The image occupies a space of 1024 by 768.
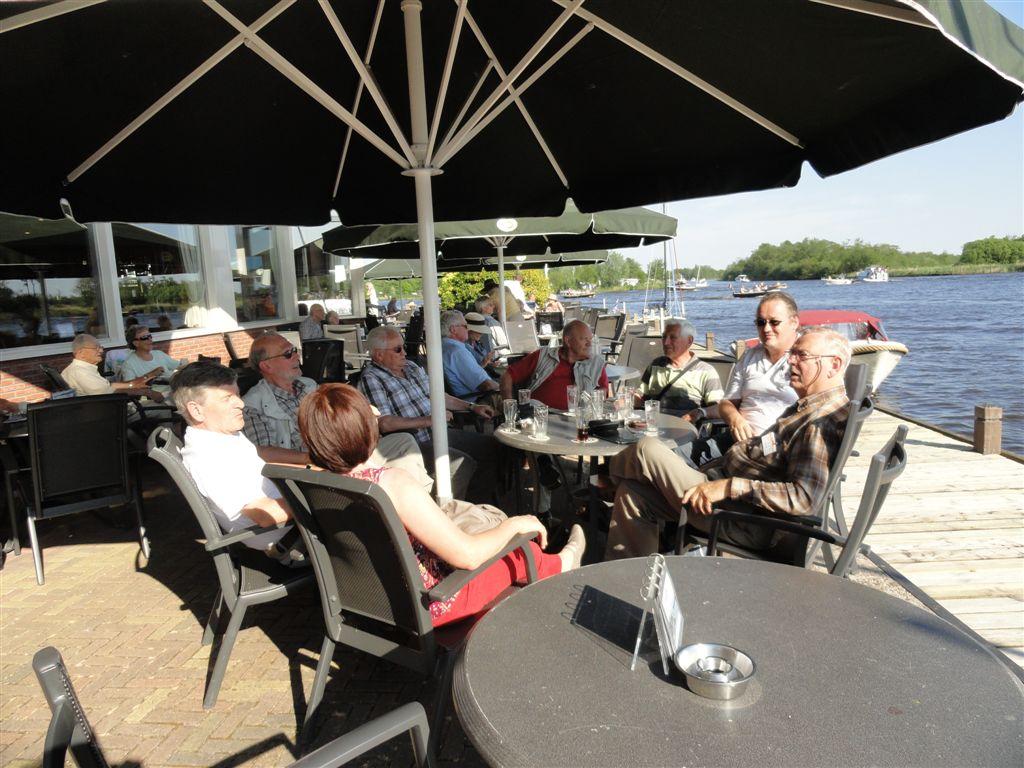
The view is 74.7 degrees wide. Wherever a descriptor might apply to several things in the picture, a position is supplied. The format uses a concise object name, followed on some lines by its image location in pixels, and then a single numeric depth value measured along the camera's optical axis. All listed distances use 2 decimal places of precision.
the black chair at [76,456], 3.41
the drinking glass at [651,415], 3.31
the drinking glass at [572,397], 3.61
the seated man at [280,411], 3.33
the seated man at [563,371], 4.14
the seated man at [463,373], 4.98
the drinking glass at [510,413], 3.39
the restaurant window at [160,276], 8.88
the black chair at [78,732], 0.98
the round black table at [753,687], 1.06
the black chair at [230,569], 2.26
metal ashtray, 1.19
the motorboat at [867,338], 7.85
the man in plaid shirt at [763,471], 2.48
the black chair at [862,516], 2.11
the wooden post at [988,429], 5.06
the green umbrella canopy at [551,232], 5.39
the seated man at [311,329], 9.88
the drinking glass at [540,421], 3.25
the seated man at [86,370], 5.06
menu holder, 1.26
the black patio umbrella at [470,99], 2.33
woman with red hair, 1.87
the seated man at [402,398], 3.84
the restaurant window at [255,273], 11.05
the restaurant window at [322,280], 13.50
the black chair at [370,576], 1.73
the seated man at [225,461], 2.48
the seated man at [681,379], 4.48
